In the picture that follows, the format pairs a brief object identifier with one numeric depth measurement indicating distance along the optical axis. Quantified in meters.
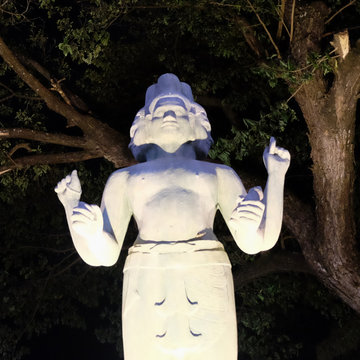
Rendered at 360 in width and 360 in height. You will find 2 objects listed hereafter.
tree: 7.36
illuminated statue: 4.30
